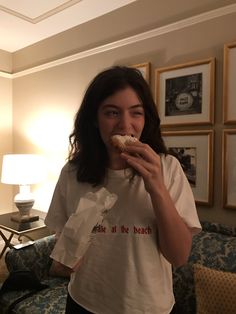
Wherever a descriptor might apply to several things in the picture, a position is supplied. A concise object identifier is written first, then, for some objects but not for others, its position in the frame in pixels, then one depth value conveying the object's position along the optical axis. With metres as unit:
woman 0.70
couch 1.47
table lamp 2.64
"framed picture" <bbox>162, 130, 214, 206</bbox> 1.81
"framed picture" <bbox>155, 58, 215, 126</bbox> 1.81
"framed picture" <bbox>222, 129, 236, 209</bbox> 1.71
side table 2.53
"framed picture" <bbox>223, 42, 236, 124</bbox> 1.70
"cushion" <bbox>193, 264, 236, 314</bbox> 1.26
